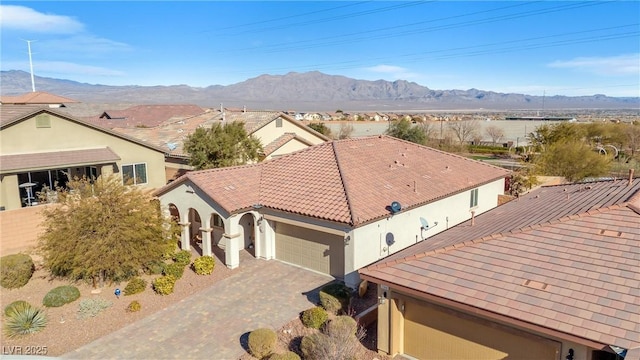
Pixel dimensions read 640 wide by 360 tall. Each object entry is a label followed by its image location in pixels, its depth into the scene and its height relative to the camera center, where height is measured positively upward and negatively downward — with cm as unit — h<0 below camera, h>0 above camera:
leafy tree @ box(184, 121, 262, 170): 2908 -243
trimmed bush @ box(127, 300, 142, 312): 1698 -769
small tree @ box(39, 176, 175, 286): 1795 -512
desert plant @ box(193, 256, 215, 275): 2019 -722
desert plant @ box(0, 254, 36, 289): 1903 -705
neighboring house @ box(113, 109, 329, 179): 3597 -206
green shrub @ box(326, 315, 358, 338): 1330 -689
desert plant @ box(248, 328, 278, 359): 1359 -733
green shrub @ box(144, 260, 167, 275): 2019 -733
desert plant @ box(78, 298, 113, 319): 1675 -775
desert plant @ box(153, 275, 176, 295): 1834 -740
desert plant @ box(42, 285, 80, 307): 1741 -749
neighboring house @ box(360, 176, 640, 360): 1042 -492
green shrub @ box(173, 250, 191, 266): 2108 -718
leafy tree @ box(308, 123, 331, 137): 6439 -272
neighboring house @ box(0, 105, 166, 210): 2572 -270
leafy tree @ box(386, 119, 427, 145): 6134 -332
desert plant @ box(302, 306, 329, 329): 1534 -739
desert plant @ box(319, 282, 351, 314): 1630 -717
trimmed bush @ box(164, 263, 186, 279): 1980 -730
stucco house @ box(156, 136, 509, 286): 1948 -461
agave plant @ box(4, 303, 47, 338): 1520 -747
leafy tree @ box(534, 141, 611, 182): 3706 -475
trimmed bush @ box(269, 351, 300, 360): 1242 -712
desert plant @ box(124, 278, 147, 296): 1841 -749
